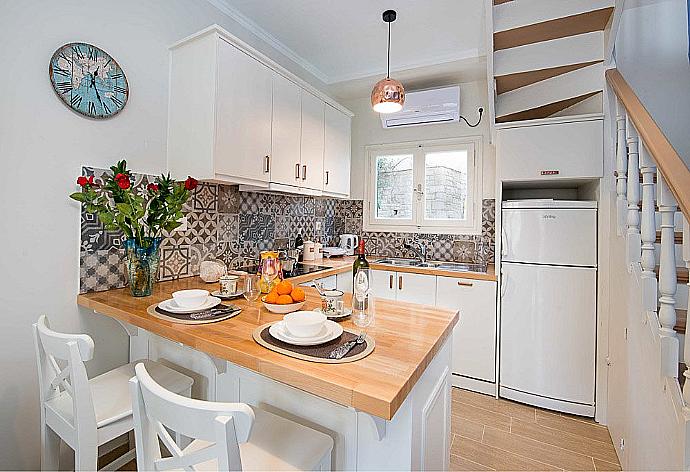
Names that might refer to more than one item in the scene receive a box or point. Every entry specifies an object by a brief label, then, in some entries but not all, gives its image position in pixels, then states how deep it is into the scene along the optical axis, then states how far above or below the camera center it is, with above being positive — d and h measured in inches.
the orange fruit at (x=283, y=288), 58.6 -8.8
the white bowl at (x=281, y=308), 56.9 -11.8
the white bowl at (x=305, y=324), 42.6 -10.9
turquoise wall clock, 63.1 +30.6
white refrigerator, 91.6 -17.1
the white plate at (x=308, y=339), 41.9 -12.6
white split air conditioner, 125.9 +50.9
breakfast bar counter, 34.7 -15.1
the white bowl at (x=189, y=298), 56.1 -10.4
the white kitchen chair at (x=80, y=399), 44.1 -25.2
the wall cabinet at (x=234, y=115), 76.6 +30.8
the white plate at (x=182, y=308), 55.5 -11.8
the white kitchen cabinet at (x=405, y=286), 112.7 -16.0
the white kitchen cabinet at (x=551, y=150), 90.5 +26.1
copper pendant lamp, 83.0 +35.7
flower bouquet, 60.9 +4.4
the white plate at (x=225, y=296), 65.5 -11.4
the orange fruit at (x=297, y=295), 59.1 -10.0
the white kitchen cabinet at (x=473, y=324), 103.5 -25.7
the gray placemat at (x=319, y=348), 38.7 -13.5
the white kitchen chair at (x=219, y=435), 27.2 -19.4
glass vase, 65.7 -5.5
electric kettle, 149.0 -1.3
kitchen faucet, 139.0 -3.2
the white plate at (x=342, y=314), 53.2 -12.1
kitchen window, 132.2 +22.4
